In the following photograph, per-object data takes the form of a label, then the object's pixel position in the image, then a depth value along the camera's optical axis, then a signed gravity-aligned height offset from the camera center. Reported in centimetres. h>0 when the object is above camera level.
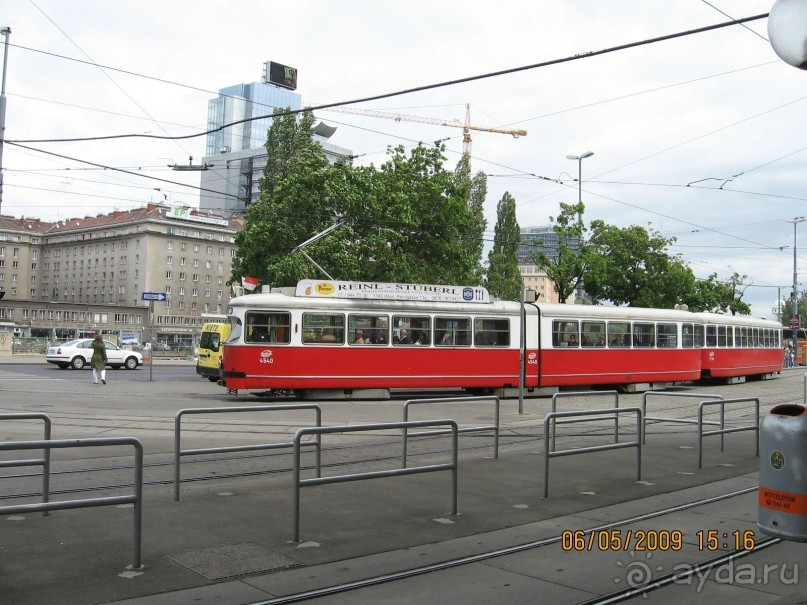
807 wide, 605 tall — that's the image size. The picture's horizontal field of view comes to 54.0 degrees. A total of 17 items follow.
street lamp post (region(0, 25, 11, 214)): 2261 +610
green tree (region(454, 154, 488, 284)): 5848 +1098
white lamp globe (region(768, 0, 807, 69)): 485 +189
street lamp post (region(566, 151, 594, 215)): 3697 +813
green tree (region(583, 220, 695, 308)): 4591 +367
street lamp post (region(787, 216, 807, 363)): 5712 +140
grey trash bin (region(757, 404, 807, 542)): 522 -92
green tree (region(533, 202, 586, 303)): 4103 +389
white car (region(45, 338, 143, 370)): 3712 -164
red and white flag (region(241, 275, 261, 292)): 2877 +163
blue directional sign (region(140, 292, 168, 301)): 3327 +110
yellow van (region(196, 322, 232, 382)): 2941 -94
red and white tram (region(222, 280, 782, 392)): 2173 -37
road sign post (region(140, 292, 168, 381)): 3309 +106
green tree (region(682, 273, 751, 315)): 5516 +302
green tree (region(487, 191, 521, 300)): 6550 +523
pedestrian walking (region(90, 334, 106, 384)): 2573 -126
